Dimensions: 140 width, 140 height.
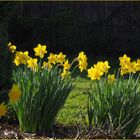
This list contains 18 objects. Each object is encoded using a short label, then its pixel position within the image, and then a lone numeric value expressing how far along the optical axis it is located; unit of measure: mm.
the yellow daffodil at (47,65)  6335
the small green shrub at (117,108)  6074
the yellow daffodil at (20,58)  6533
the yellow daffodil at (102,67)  6327
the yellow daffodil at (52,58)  6497
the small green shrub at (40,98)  6000
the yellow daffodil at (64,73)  6336
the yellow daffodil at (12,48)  6719
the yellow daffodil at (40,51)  6529
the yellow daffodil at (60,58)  6593
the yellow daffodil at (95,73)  6221
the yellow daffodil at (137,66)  6474
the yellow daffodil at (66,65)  6570
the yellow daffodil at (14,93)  4772
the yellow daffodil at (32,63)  6373
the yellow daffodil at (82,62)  6363
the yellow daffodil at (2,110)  4651
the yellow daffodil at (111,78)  6443
